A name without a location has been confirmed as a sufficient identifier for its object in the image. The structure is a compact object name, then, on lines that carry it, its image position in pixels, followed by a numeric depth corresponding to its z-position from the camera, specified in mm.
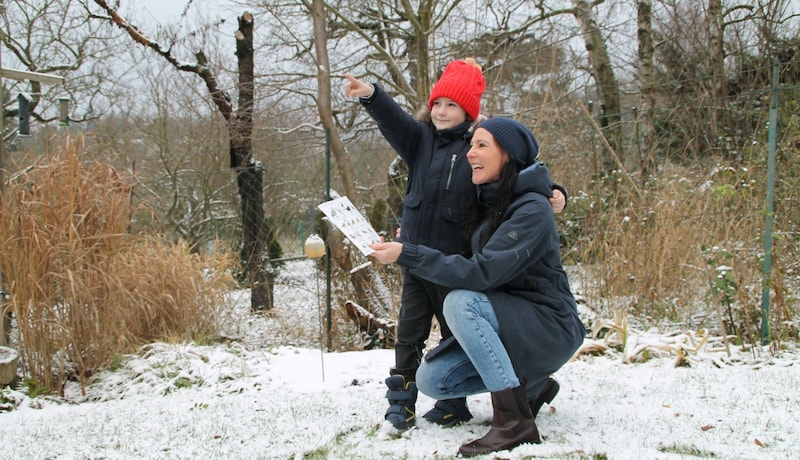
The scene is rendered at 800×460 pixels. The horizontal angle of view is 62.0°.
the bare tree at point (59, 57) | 13781
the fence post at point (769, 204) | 3955
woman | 2279
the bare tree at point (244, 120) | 8461
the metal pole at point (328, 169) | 4602
